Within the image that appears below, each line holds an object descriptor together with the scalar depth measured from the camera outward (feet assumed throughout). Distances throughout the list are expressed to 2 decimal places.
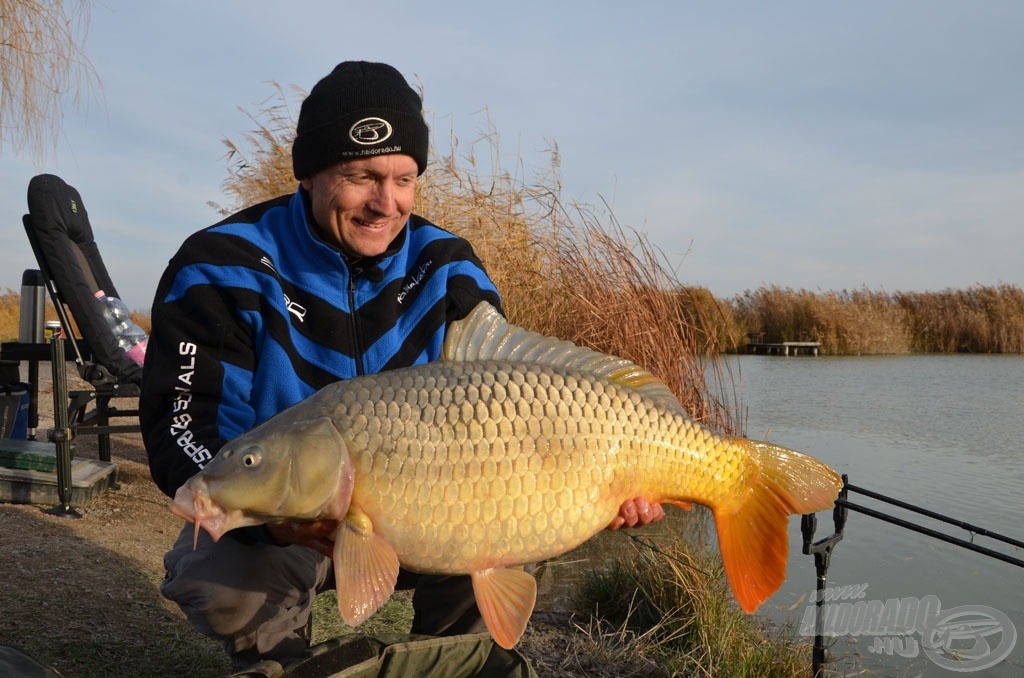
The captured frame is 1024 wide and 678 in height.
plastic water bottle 11.90
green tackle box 10.41
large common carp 4.07
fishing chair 11.83
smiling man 5.26
